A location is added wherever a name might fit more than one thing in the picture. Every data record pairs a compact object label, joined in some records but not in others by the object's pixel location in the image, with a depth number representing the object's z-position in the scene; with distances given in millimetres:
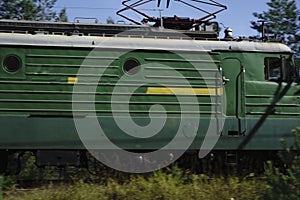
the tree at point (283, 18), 40219
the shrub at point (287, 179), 12410
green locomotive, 18172
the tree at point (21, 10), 33969
